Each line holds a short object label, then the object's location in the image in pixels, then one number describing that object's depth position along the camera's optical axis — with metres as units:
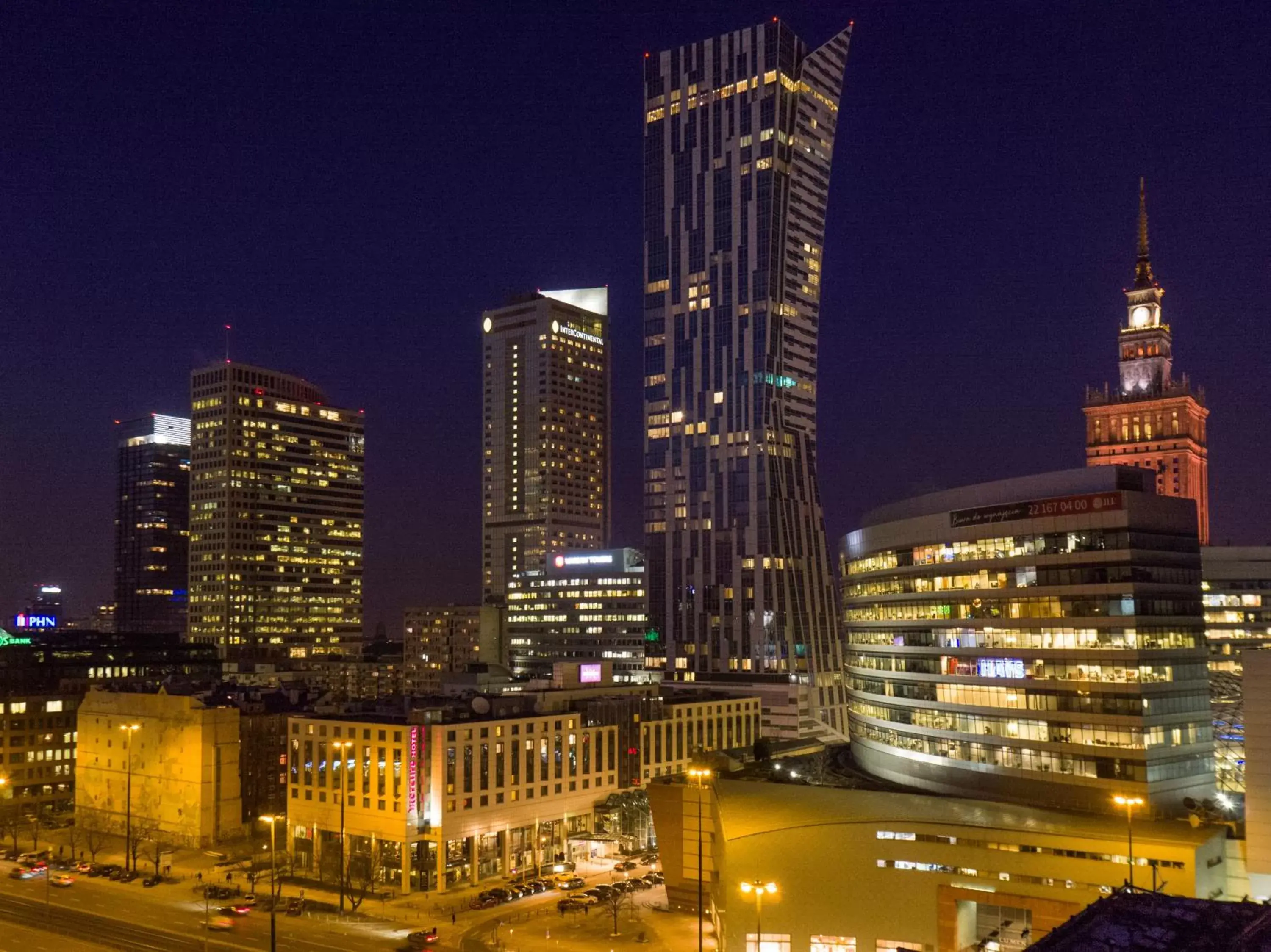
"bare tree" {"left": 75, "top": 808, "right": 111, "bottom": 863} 127.12
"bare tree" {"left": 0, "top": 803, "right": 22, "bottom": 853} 131.38
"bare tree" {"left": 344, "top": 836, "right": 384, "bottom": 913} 107.19
